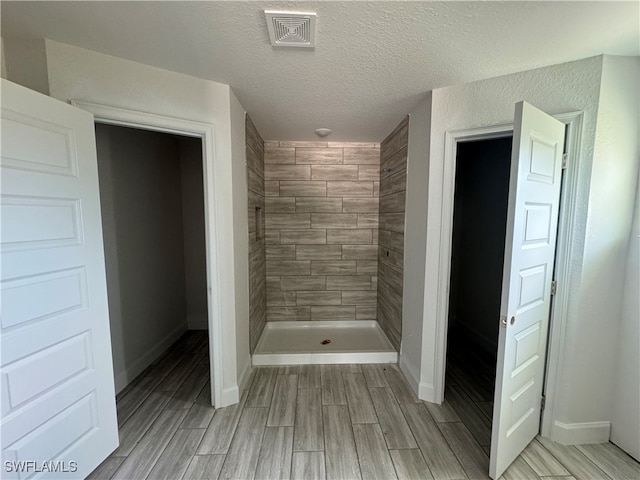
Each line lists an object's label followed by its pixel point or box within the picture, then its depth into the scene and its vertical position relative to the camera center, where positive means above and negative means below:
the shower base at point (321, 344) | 2.66 -1.48
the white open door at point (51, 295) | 1.12 -0.40
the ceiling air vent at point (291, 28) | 1.17 +0.93
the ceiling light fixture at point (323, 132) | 2.76 +0.95
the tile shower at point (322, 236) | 3.28 -0.25
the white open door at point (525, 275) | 1.29 -0.31
